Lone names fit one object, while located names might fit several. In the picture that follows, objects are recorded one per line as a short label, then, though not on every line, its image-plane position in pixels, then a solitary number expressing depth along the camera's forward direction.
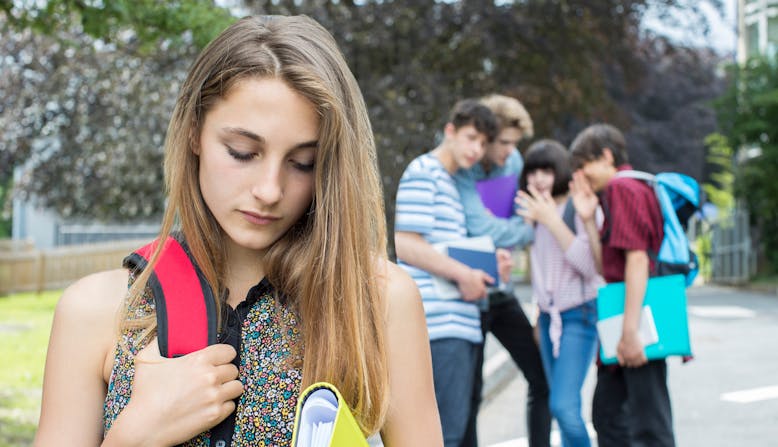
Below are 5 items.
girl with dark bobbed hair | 4.66
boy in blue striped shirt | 4.12
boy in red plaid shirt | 4.11
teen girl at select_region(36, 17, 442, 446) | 1.54
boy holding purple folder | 4.77
